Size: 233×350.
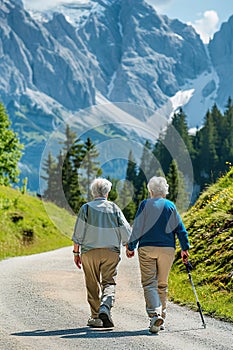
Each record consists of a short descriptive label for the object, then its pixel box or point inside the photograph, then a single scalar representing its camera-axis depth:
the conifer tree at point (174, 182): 86.91
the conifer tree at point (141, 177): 110.39
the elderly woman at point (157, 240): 10.52
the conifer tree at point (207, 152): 111.50
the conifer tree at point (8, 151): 66.00
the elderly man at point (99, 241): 10.80
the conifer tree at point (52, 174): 87.78
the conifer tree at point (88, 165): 46.41
